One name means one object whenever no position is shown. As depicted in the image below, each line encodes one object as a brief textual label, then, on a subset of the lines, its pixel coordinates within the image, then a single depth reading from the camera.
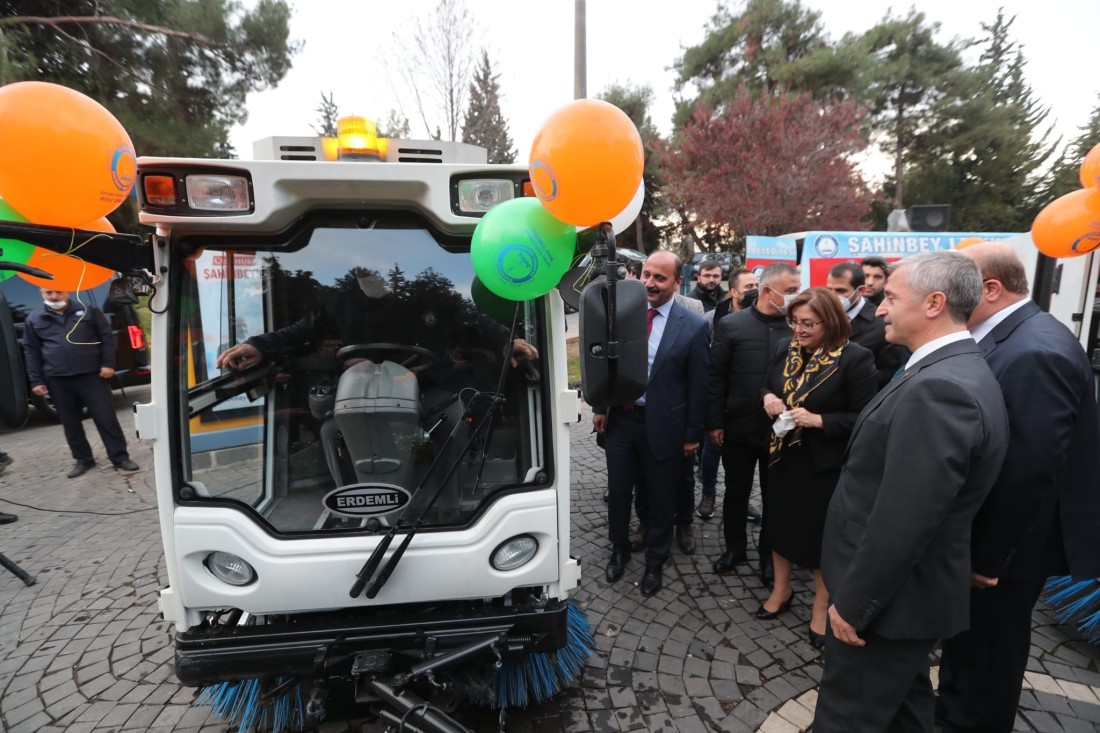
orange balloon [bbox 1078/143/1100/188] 3.08
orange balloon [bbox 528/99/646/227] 1.80
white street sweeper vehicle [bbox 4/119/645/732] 1.91
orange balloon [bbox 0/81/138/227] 1.60
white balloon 2.06
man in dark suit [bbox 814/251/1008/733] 1.51
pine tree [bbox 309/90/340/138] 29.72
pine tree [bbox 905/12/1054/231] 25.12
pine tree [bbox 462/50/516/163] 15.28
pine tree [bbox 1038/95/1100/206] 25.38
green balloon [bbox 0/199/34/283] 1.74
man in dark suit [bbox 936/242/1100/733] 1.83
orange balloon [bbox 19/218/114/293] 1.88
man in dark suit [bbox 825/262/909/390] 3.51
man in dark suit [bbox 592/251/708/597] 3.30
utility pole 8.52
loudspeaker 8.73
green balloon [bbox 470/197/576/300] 1.87
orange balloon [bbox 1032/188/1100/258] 3.11
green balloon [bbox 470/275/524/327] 2.24
